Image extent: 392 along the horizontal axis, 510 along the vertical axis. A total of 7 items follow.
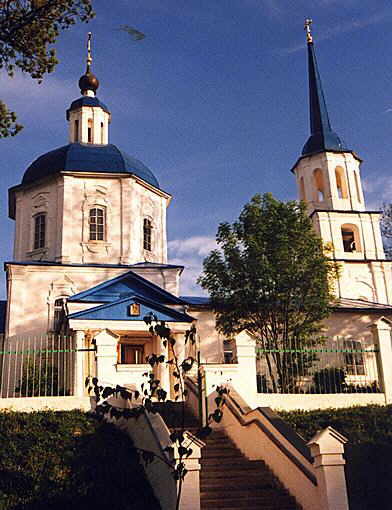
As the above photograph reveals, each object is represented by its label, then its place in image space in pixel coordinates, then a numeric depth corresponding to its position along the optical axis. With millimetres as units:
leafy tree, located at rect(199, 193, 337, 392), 19469
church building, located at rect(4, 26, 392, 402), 20359
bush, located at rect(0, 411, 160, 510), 9211
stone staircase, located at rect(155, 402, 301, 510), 9398
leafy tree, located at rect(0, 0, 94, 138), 10484
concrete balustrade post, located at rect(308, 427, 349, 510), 8766
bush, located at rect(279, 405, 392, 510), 9297
